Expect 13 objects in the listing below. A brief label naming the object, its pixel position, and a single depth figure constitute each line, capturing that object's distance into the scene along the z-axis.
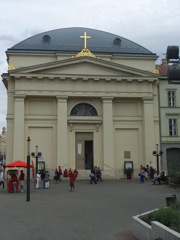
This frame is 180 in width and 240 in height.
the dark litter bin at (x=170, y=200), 12.52
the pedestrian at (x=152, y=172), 41.07
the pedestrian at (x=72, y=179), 27.19
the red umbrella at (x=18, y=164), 29.38
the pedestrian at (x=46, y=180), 30.15
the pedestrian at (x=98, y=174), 38.02
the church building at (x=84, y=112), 45.22
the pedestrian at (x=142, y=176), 35.81
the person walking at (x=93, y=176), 34.72
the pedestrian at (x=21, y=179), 27.74
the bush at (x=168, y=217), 9.03
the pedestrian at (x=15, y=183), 27.05
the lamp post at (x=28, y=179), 20.77
